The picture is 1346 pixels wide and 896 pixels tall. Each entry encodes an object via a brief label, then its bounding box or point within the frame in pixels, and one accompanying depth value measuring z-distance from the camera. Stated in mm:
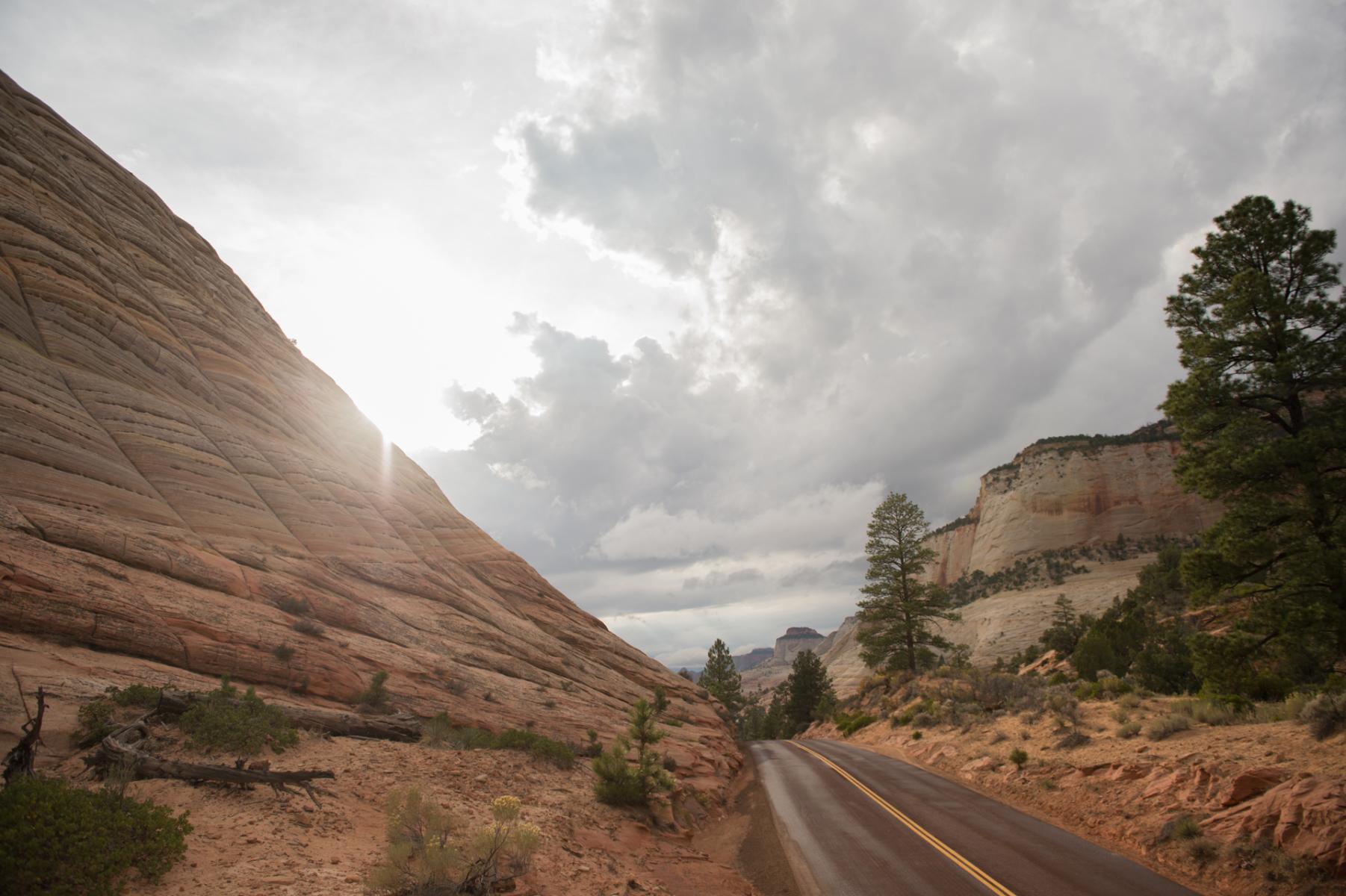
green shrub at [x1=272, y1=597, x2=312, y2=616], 20141
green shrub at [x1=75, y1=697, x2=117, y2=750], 9844
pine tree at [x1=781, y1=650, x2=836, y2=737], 61219
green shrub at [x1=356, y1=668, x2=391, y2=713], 17297
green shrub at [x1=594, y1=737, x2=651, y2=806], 15812
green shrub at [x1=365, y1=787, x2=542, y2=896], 7812
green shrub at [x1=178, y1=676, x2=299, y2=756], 11211
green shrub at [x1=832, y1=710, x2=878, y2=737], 38594
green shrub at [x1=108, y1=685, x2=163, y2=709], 11492
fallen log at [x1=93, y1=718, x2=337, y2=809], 9008
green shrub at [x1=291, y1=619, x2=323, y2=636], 18969
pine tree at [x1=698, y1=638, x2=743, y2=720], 73938
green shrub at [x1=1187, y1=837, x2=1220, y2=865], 10148
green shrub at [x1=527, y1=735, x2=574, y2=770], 17781
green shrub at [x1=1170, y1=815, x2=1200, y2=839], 10729
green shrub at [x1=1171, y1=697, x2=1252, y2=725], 14930
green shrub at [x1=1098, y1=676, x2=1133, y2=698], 21891
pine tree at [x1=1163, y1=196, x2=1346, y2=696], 12695
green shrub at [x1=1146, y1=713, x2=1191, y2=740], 15284
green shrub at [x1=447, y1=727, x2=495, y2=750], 16519
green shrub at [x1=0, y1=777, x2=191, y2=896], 5820
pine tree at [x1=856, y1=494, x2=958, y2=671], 42719
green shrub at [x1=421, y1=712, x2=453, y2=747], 16109
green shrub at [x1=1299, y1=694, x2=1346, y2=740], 11516
